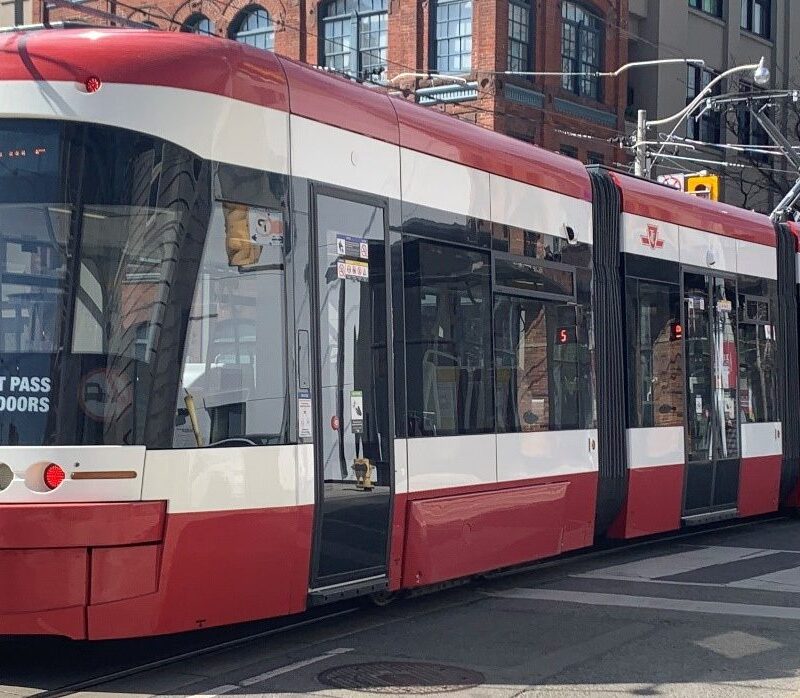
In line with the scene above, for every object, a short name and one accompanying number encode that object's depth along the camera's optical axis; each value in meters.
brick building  32.69
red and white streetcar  7.23
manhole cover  7.52
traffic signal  24.67
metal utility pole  24.41
